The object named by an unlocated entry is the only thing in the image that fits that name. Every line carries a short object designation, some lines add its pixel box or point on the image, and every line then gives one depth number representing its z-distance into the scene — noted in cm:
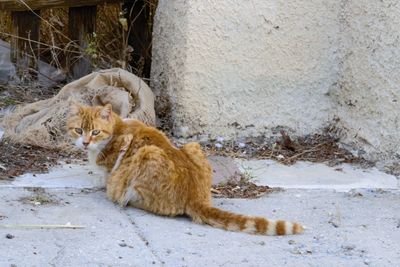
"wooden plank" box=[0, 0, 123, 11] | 965
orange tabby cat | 651
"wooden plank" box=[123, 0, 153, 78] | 1018
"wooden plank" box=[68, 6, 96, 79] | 1005
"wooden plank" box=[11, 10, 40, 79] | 991
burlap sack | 841
